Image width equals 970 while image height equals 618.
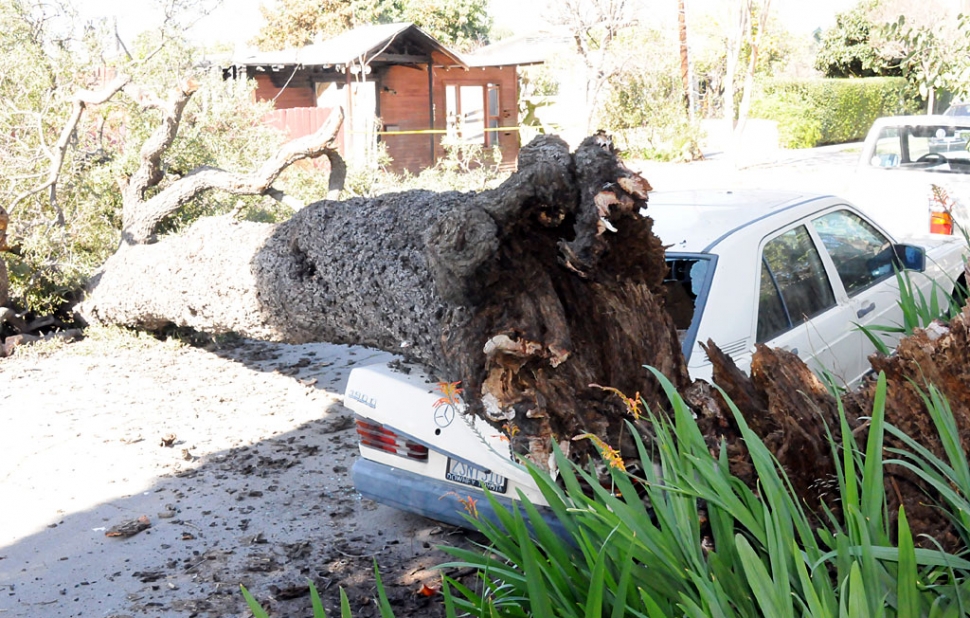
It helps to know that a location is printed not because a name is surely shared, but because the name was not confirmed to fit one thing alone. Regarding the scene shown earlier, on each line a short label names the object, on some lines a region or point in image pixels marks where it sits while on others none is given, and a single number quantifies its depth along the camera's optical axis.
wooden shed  21.00
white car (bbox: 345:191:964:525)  3.83
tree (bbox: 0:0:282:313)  8.43
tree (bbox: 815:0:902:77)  35.31
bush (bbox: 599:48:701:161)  27.23
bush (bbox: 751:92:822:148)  31.20
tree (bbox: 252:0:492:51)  40.22
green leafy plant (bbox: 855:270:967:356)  3.67
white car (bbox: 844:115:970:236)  8.84
